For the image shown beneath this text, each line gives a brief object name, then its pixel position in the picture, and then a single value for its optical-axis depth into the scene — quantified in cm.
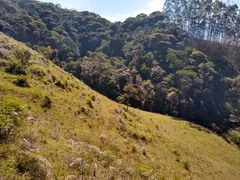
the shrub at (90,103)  2292
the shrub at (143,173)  1368
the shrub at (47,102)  1754
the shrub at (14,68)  1966
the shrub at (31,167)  833
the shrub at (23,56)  2143
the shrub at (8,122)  943
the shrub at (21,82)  1810
